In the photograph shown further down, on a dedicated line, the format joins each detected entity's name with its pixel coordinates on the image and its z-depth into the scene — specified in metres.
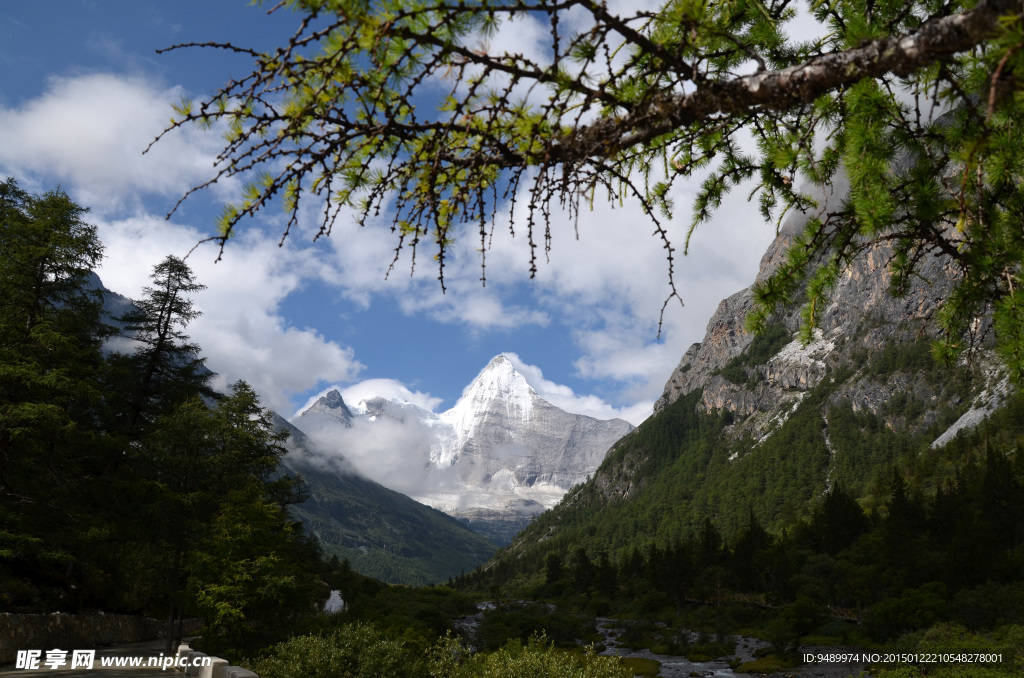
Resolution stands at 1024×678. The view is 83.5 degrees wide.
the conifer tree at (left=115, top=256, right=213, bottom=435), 27.03
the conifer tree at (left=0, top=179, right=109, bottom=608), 15.29
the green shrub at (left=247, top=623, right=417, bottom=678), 11.69
